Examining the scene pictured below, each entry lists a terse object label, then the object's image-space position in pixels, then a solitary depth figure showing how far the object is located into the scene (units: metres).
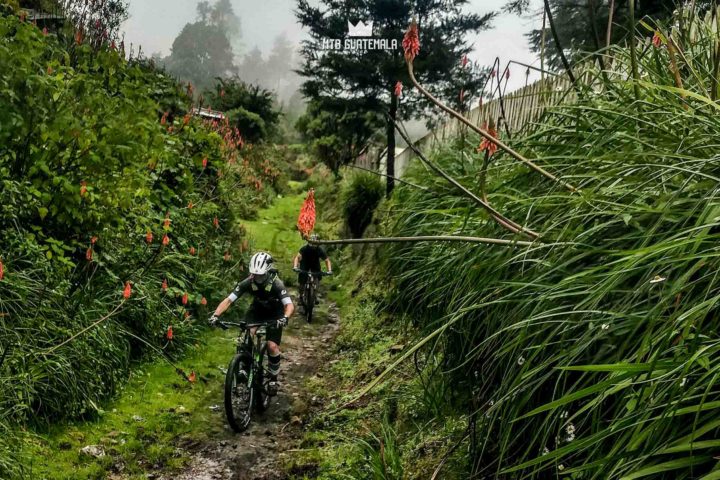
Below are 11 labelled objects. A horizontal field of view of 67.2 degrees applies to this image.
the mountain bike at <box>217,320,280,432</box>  6.30
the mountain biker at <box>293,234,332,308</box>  11.15
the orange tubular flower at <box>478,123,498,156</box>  2.32
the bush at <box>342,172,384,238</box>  14.33
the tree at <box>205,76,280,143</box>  28.09
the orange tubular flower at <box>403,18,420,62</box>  2.35
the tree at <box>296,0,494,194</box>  14.44
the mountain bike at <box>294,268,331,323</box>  10.83
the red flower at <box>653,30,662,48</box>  2.54
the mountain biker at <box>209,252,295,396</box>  7.05
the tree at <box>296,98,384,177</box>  15.16
